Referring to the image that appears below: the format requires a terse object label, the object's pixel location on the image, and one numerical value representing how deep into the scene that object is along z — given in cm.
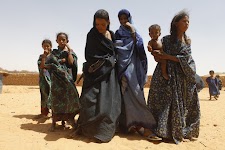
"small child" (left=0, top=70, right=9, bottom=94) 1488
